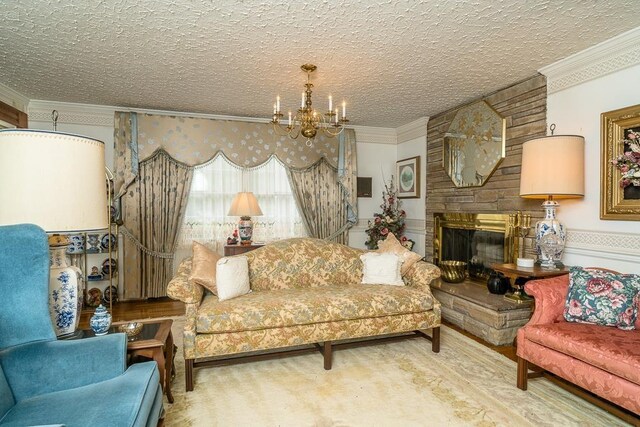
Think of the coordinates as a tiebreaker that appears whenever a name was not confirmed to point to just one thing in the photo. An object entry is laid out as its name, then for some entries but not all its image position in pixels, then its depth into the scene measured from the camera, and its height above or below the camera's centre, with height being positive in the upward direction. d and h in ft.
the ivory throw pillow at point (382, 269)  11.11 -1.91
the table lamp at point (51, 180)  4.53 +0.40
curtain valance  15.60 +3.13
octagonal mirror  13.06 +2.51
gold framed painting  8.71 +1.10
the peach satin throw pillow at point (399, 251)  11.28 -1.39
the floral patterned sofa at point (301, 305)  8.51 -2.46
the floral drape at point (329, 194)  17.90 +0.77
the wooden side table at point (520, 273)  9.62 -1.78
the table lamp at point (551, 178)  9.54 +0.80
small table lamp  15.10 -0.07
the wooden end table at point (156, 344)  6.23 -2.42
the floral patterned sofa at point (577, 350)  6.22 -2.75
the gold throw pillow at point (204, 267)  9.20 -1.53
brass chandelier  10.33 +2.68
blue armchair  4.74 -2.13
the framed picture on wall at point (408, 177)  17.72 +1.61
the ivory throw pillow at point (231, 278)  9.38 -1.85
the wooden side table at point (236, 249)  15.02 -1.66
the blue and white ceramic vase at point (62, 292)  5.79 -1.34
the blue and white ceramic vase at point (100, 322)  6.07 -1.91
